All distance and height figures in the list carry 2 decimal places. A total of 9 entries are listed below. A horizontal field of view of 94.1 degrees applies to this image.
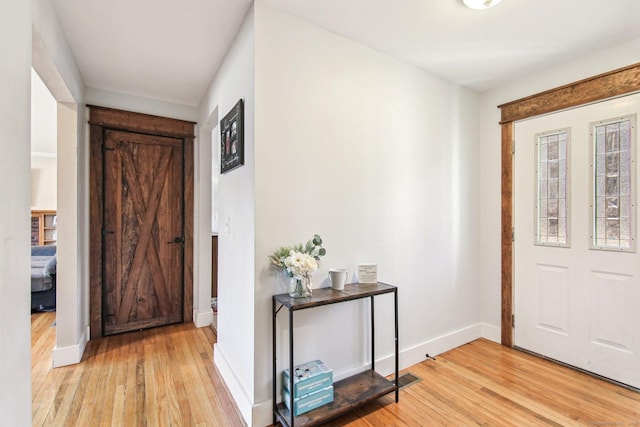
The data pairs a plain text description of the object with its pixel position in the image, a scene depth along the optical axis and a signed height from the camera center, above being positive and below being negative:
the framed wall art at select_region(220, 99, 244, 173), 1.96 +0.55
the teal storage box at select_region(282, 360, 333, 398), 1.72 -0.97
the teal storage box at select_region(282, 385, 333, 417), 1.71 -1.10
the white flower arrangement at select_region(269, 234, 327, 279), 1.71 -0.25
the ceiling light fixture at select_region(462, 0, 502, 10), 1.73 +1.24
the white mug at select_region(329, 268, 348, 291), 1.94 -0.41
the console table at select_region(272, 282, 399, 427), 1.67 -1.14
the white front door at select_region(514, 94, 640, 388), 2.21 -0.20
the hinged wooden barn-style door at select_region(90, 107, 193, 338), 3.04 -0.07
